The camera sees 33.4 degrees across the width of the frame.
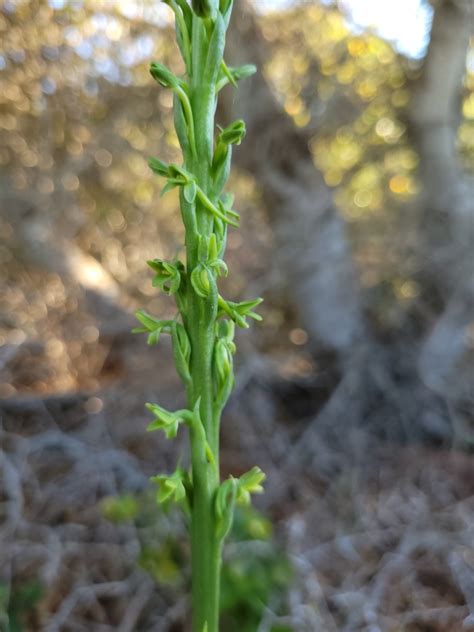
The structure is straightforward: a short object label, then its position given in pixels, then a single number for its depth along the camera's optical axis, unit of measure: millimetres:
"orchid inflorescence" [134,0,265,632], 128
